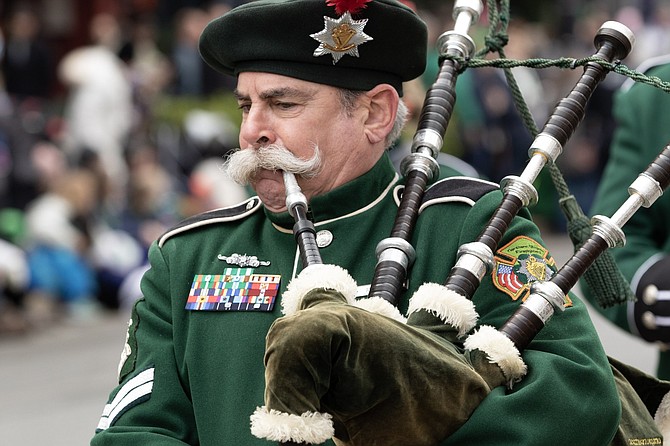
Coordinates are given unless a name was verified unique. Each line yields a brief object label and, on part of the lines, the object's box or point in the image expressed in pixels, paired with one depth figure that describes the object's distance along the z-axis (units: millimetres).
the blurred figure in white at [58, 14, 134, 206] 27083
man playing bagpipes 5691
